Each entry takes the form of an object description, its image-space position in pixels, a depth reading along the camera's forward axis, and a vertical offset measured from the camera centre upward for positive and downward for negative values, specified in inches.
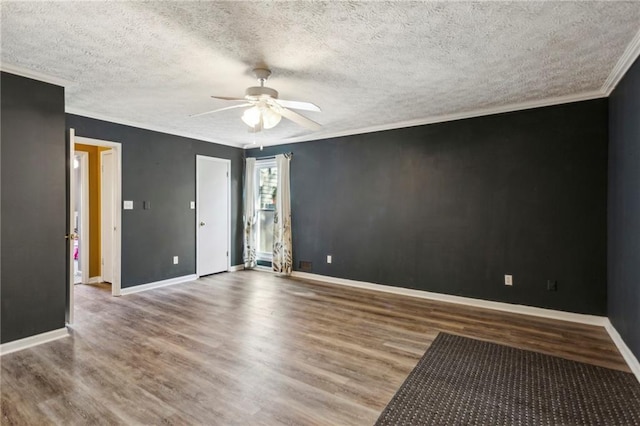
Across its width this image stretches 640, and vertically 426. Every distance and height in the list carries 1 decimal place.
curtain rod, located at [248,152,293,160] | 229.2 +40.5
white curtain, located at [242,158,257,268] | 246.7 +4.0
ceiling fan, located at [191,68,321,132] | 105.0 +36.1
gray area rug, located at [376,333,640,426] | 75.7 -49.4
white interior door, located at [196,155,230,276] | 221.0 -3.5
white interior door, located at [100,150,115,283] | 201.9 -1.9
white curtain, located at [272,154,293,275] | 227.1 -10.0
